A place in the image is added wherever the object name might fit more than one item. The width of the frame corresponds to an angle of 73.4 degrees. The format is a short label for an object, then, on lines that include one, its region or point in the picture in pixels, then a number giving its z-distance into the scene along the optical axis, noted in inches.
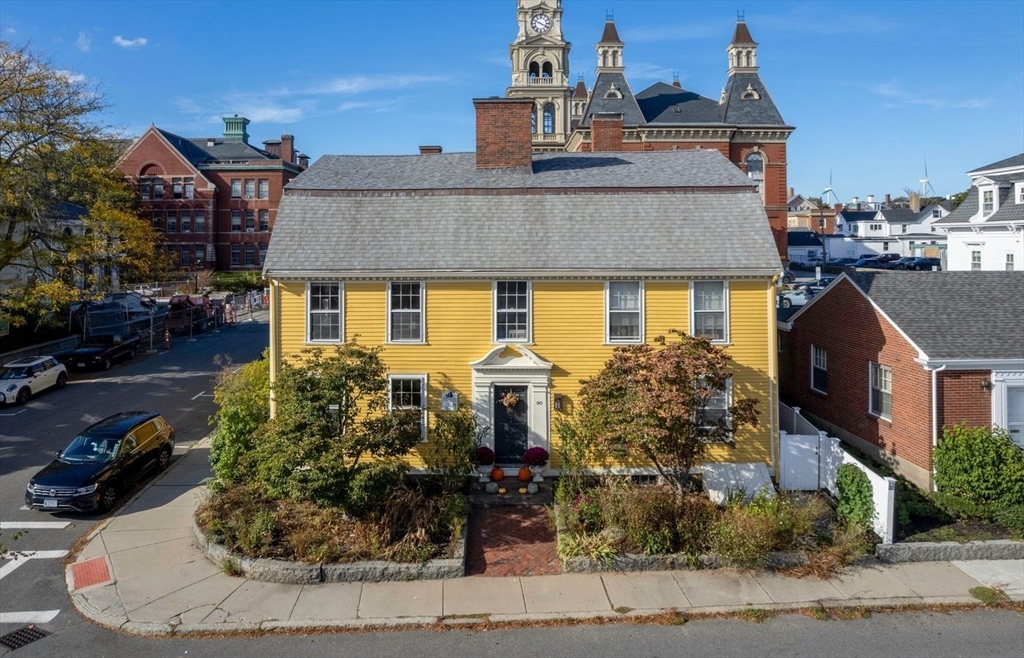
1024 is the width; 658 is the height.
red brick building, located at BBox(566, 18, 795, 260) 2106.3
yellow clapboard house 660.7
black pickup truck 1243.2
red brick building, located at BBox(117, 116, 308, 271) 2672.2
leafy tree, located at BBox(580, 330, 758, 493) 539.8
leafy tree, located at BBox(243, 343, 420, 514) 502.3
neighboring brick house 611.8
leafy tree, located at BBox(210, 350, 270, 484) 642.2
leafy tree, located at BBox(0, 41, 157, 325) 1129.4
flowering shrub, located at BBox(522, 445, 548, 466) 644.7
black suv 607.8
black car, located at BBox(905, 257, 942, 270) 2527.1
